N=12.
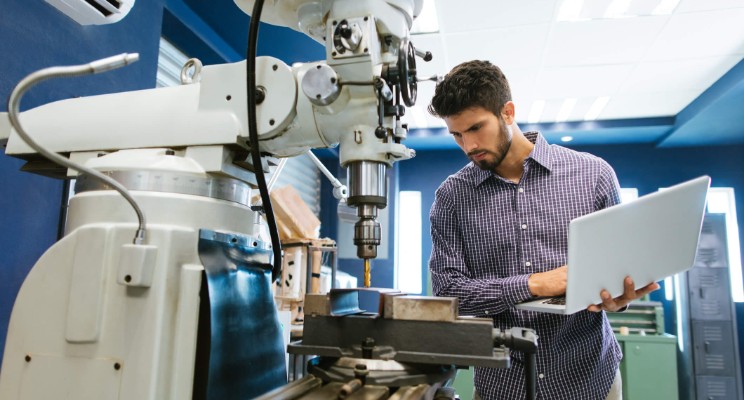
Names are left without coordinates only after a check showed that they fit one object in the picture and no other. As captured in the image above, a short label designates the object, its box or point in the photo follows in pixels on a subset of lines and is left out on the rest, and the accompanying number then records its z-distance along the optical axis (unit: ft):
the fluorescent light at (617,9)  8.62
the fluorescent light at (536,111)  13.62
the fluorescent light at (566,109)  13.41
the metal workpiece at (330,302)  2.44
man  3.88
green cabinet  11.73
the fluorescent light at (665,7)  8.61
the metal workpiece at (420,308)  2.27
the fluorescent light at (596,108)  13.19
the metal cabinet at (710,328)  11.76
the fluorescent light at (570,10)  8.64
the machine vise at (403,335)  2.18
